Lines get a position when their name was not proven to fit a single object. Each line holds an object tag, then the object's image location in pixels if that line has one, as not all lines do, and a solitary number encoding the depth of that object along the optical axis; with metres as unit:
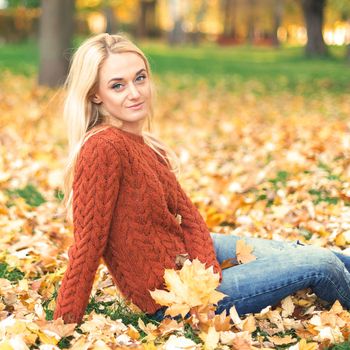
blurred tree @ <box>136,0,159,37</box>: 42.41
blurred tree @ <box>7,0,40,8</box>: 21.61
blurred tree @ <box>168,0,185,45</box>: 35.06
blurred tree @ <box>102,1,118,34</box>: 33.72
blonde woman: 2.64
